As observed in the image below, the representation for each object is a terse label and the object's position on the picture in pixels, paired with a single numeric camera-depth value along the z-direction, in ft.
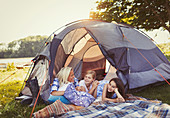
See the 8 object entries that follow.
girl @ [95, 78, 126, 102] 8.20
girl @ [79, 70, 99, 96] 9.29
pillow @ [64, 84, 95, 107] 7.96
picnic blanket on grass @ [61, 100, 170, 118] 6.11
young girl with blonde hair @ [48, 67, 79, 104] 8.52
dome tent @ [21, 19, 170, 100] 9.90
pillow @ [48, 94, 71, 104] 8.42
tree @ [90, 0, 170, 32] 28.53
